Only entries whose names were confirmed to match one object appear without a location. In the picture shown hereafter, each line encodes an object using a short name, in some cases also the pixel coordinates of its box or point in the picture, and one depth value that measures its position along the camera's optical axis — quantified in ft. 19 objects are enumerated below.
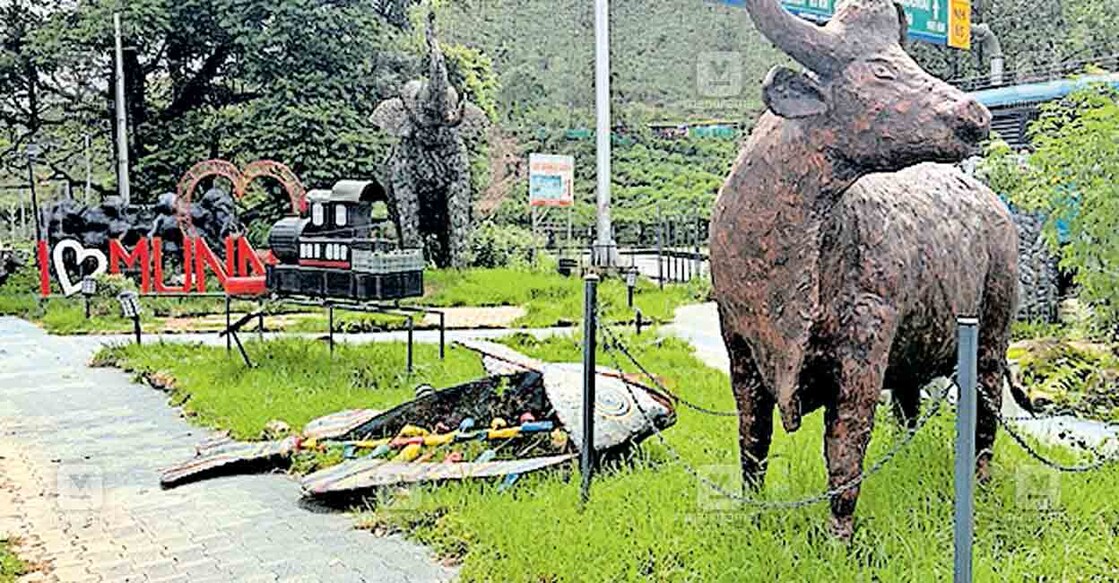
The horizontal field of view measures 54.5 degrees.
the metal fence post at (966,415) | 9.32
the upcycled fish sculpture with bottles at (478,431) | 16.84
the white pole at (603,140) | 57.82
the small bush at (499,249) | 63.98
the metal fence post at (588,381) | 14.99
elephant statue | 51.72
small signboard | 66.44
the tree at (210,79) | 61.82
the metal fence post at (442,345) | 29.21
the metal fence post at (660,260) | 56.75
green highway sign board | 47.42
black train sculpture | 27.20
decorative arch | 34.58
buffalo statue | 10.85
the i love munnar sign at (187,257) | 34.83
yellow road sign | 48.55
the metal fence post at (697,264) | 60.30
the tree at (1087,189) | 21.22
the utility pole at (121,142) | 56.39
